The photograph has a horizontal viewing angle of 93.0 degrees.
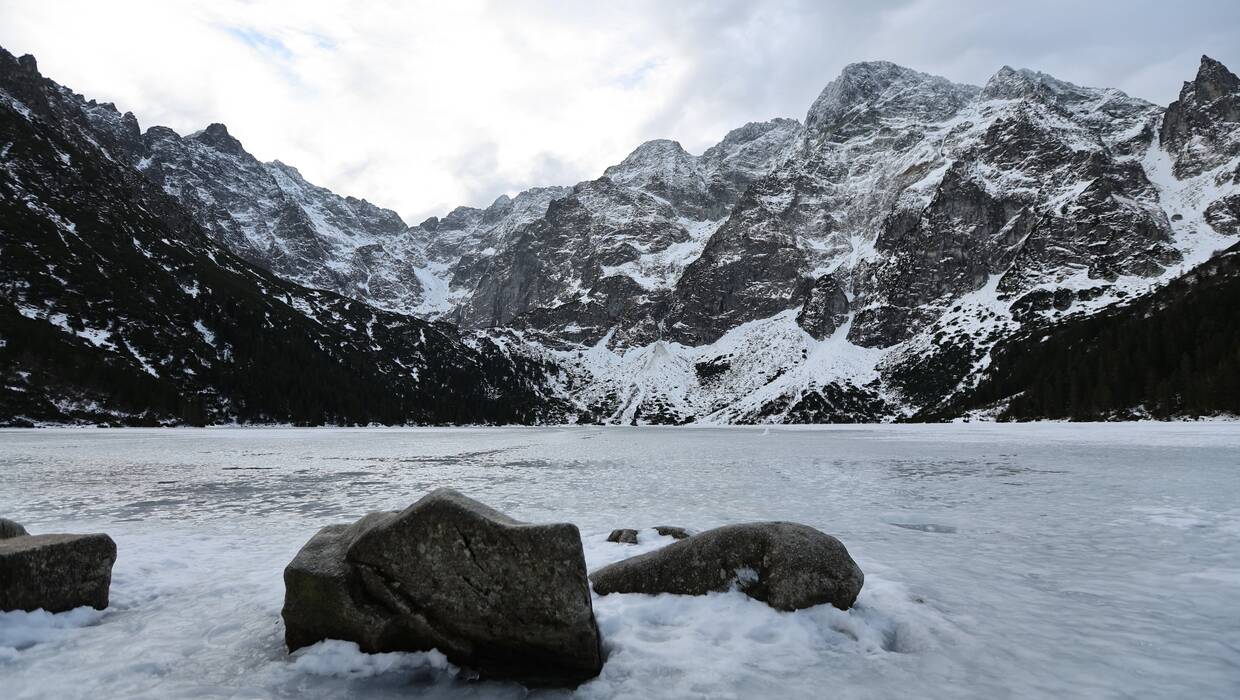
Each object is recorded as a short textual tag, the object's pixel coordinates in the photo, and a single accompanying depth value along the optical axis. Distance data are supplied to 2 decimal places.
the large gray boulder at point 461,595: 7.10
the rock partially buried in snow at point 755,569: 8.94
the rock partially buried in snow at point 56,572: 7.98
